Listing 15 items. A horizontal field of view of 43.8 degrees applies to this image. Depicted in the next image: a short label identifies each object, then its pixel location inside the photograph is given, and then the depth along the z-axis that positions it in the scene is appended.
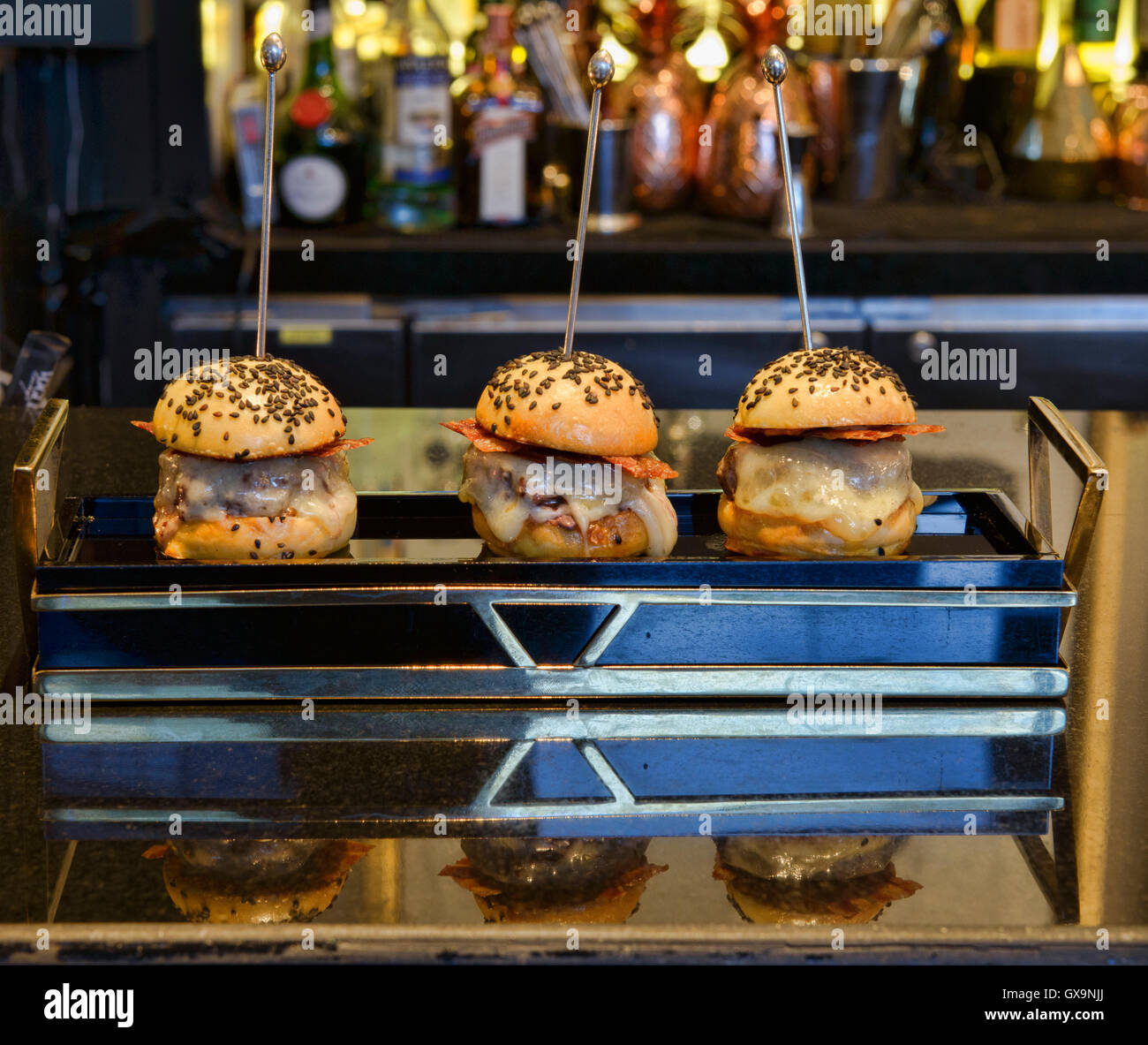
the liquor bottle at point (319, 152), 3.26
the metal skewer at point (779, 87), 1.30
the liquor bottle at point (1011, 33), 3.61
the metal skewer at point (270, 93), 1.27
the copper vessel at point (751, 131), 3.21
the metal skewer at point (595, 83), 1.27
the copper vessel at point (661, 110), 3.32
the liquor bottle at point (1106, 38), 3.67
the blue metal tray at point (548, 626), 1.20
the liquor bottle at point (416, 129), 3.21
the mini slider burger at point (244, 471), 1.28
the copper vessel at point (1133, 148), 3.47
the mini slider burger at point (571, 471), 1.31
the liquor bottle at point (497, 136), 3.15
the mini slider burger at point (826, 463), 1.31
